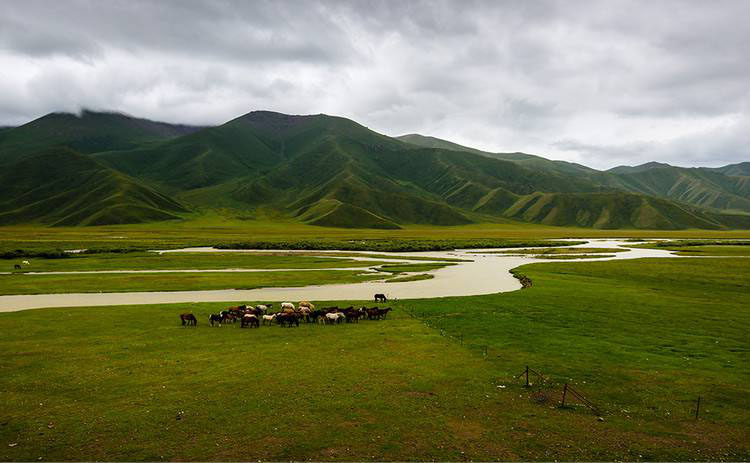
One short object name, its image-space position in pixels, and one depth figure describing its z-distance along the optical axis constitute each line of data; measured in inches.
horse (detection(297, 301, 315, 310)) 1466.0
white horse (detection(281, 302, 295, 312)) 1439.5
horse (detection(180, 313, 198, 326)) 1264.8
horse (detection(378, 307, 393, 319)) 1396.4
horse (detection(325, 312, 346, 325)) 1330.0
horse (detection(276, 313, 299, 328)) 1289.4
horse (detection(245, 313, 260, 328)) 1272.1
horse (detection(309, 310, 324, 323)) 1364.4
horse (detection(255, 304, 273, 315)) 1452.3
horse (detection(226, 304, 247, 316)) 1347.2
